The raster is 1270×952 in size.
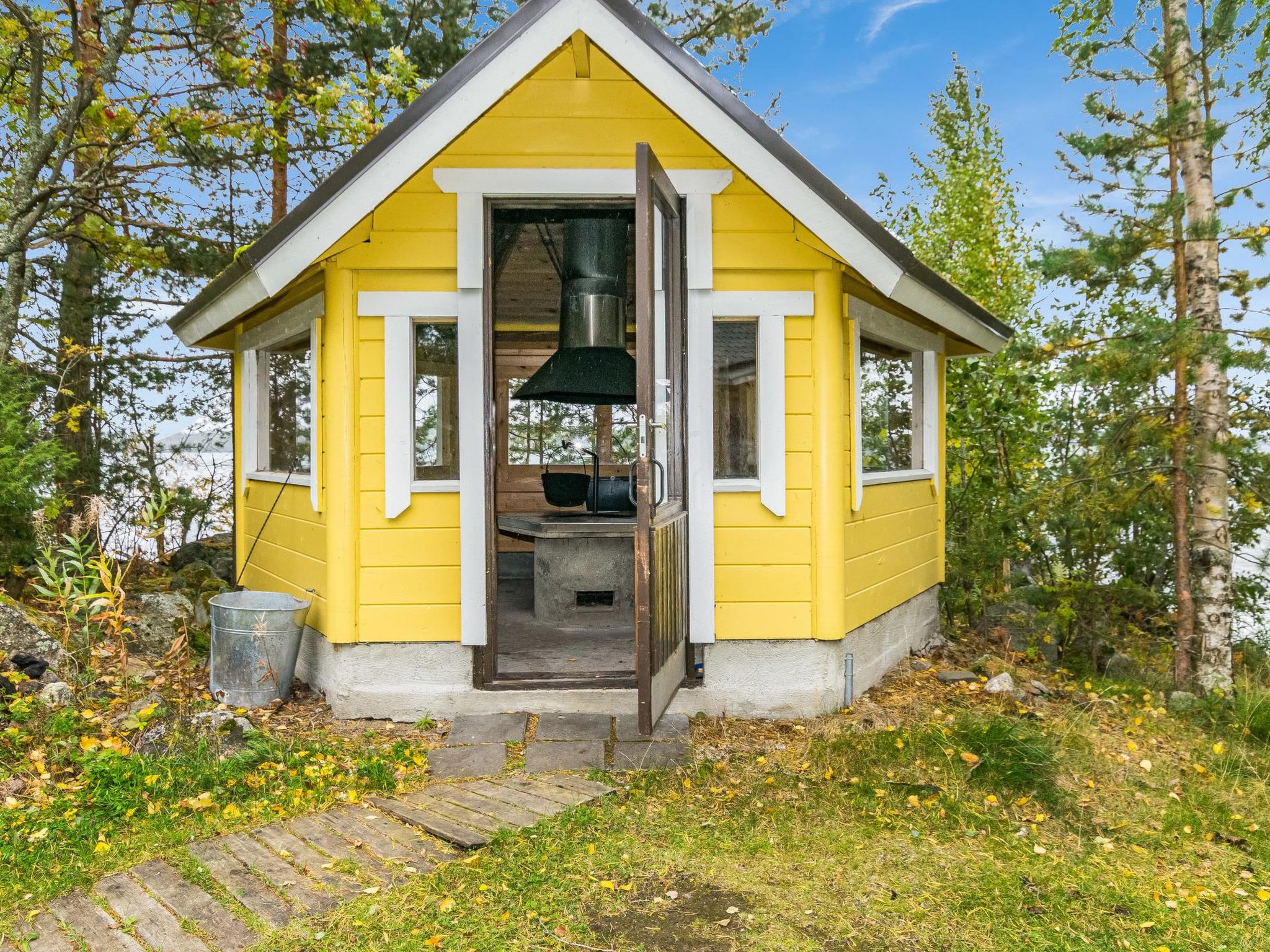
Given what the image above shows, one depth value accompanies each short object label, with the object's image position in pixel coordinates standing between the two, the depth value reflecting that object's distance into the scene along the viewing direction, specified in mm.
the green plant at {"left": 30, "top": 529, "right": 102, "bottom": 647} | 4461
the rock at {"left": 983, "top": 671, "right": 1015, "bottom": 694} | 5102
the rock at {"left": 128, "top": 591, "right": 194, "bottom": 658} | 5938
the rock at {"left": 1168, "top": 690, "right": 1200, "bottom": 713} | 5016
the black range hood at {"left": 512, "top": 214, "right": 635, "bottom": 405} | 6133
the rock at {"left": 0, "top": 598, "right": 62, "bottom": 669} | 4906
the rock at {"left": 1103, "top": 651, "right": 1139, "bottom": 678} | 6074
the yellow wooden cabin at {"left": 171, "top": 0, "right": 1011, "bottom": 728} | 4324
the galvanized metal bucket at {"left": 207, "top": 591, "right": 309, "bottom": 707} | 4574
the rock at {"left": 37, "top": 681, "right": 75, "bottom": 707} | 4414
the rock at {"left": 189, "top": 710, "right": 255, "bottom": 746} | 3977
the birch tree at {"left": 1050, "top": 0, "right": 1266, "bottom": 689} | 5180
